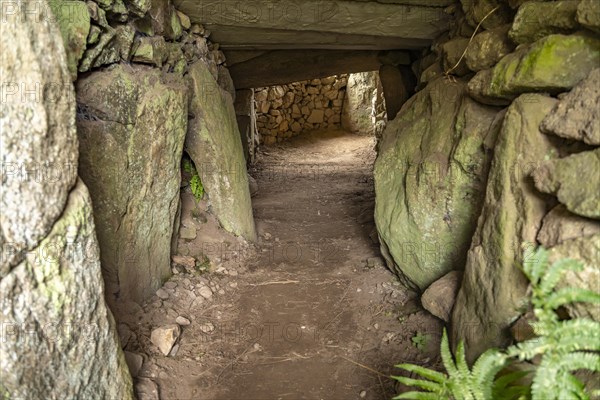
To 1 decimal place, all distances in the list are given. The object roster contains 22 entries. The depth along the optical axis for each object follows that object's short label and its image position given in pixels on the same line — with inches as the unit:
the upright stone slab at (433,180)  141.6
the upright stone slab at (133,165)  127.8
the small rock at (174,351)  129.9
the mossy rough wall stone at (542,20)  106.5
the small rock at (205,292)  163.0
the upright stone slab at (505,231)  101.0
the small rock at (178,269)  169.6
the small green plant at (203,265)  177.2
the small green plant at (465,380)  77.6
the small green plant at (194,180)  189.3
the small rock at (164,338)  129.6
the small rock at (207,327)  144.5
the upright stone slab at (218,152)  184.4
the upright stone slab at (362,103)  553.3
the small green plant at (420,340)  132.4
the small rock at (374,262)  188.1
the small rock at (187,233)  183.8
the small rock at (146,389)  110.0
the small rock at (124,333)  125.1
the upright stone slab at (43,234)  71.7
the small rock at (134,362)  116.1
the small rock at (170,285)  159.9
